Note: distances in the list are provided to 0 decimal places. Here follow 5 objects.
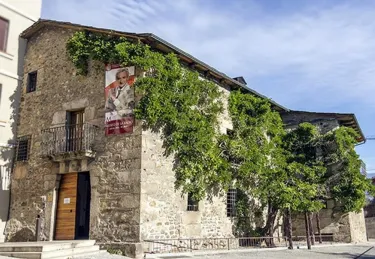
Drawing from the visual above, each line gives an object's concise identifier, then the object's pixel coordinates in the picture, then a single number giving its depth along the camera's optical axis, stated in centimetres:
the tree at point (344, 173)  1839
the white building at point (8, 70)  1421
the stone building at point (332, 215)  1873
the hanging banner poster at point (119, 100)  1202
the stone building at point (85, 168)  1155
